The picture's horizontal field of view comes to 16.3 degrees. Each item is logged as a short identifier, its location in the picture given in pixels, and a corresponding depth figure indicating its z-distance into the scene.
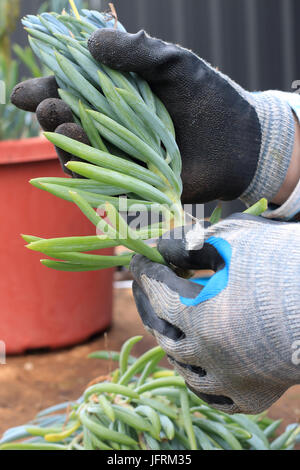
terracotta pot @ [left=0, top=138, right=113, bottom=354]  1.16
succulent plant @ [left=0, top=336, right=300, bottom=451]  0.79
